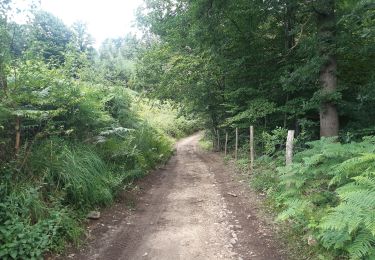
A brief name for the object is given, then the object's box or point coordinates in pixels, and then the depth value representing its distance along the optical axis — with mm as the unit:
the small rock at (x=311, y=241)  4572
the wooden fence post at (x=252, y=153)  10593
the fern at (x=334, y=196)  3385
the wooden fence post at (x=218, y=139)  19550
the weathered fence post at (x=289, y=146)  7644
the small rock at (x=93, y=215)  6160
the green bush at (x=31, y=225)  4293
